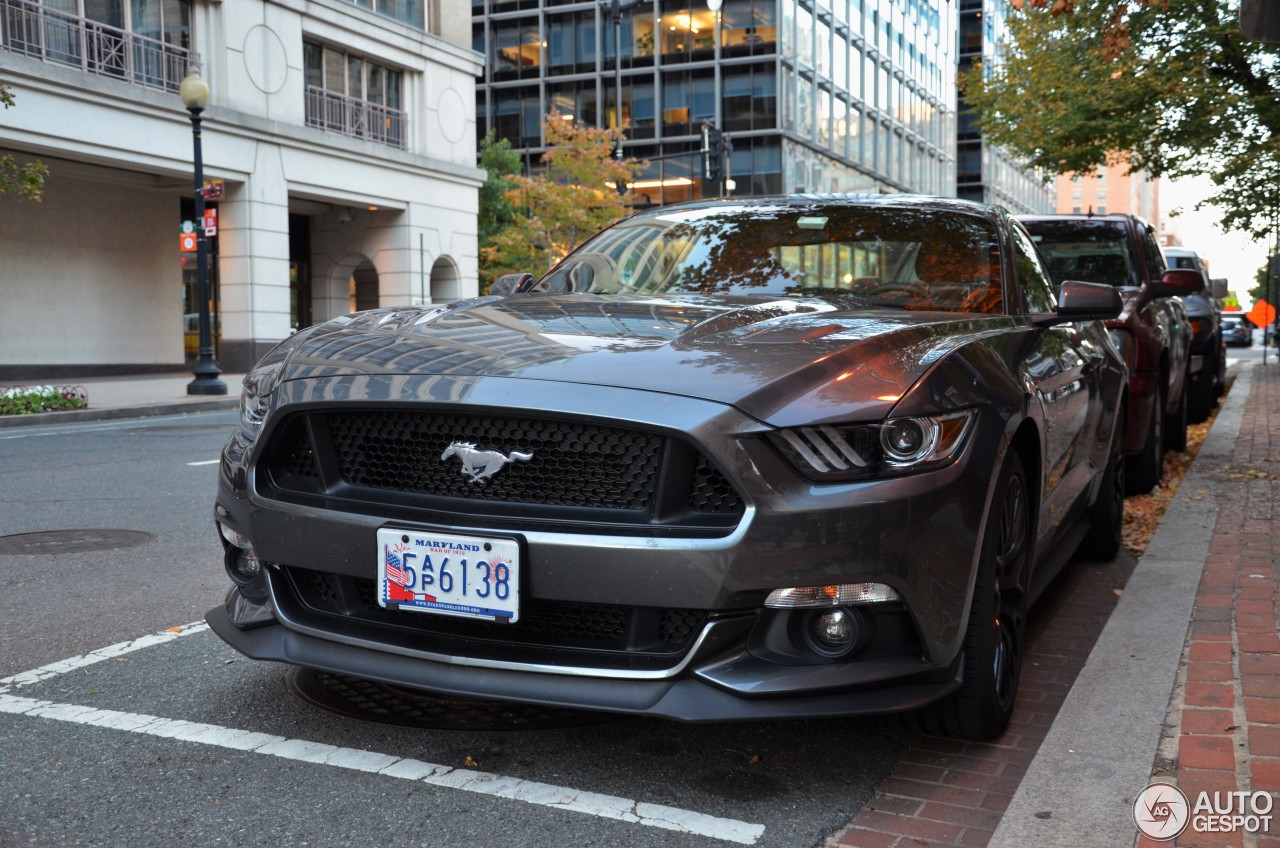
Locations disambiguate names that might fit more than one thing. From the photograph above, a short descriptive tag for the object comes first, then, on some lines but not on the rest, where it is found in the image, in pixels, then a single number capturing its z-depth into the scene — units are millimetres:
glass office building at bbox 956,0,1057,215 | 85500
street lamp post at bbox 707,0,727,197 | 52906
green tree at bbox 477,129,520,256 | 48344
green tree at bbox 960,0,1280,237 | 19156
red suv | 7414
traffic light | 25906
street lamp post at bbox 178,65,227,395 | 19656
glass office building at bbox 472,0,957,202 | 52438
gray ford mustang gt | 2730
